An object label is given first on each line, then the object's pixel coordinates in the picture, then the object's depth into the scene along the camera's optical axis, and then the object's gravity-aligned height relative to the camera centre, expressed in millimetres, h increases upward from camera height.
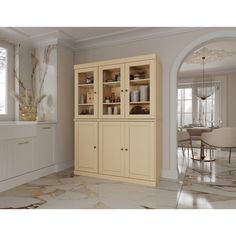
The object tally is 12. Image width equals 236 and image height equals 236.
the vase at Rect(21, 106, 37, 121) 3797 +92
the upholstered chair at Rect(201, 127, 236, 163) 4582 -436
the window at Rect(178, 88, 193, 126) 7618 +443
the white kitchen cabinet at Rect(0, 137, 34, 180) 2996 -587
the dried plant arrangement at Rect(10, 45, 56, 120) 3838 +633
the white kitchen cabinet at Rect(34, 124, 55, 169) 3612 -501
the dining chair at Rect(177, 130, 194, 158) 5089 -465
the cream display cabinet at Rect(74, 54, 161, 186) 3197 -16
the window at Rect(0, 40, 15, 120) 3854 +708
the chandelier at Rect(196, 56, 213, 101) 6730 +929
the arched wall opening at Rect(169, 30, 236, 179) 3379 +466
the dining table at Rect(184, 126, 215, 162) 5045 -421
